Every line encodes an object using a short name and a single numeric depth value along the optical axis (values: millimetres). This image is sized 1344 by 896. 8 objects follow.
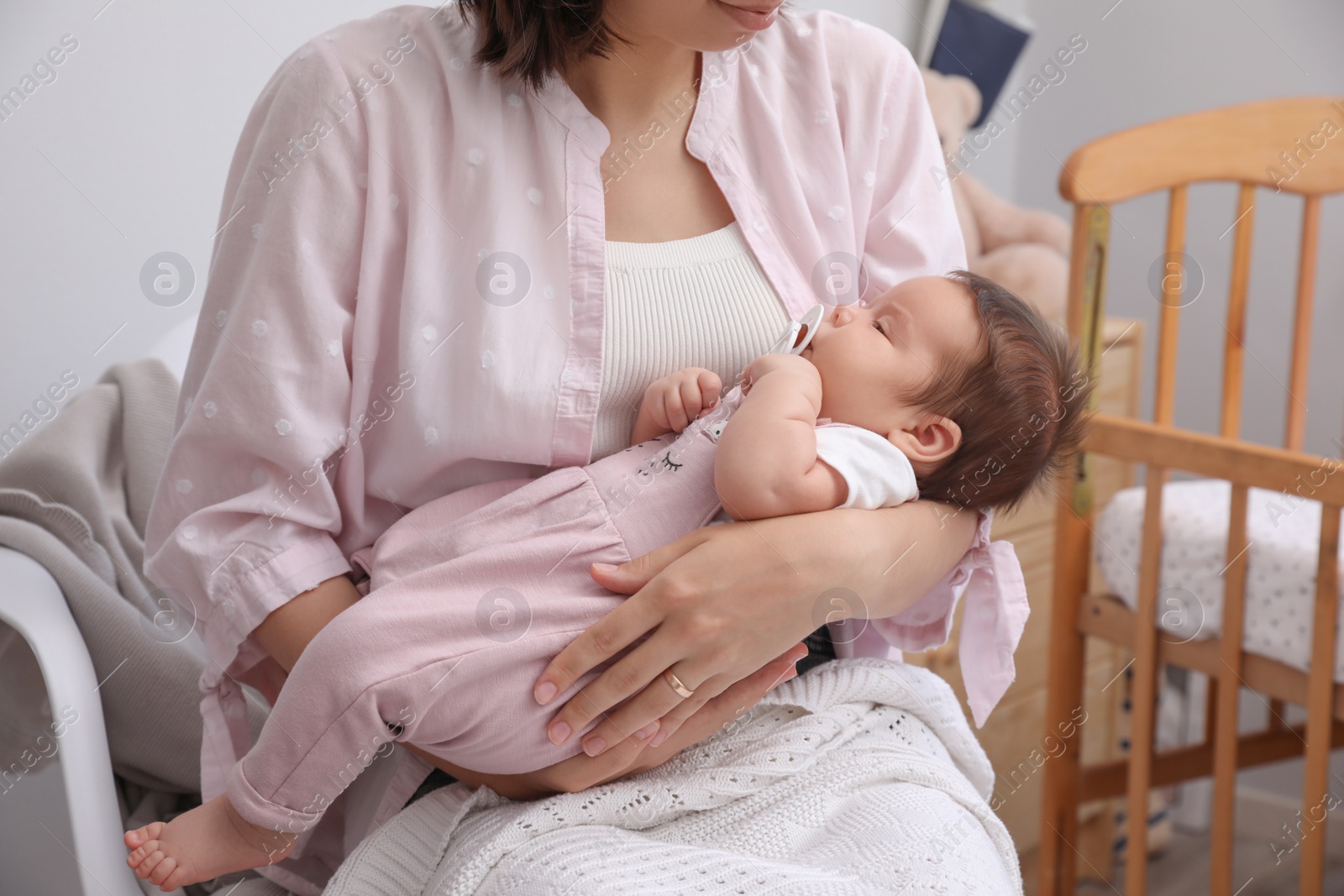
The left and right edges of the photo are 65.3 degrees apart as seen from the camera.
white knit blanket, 734
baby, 766
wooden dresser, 1966
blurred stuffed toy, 2197
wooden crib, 1426
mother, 841
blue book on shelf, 2318
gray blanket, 951
